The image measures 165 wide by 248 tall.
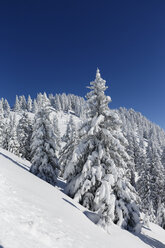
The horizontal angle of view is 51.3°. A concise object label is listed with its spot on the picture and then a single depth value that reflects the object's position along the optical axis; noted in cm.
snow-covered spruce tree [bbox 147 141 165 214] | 3422
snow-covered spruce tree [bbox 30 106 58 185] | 1853
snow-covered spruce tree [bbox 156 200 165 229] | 2466
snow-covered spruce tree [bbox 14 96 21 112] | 13475
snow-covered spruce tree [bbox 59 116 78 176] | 1862
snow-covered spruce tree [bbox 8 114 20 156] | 3972
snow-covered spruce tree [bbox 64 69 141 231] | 1255
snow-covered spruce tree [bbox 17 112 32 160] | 3750
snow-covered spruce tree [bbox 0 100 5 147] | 4007
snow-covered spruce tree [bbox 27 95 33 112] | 13899
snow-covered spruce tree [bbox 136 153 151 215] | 3339
